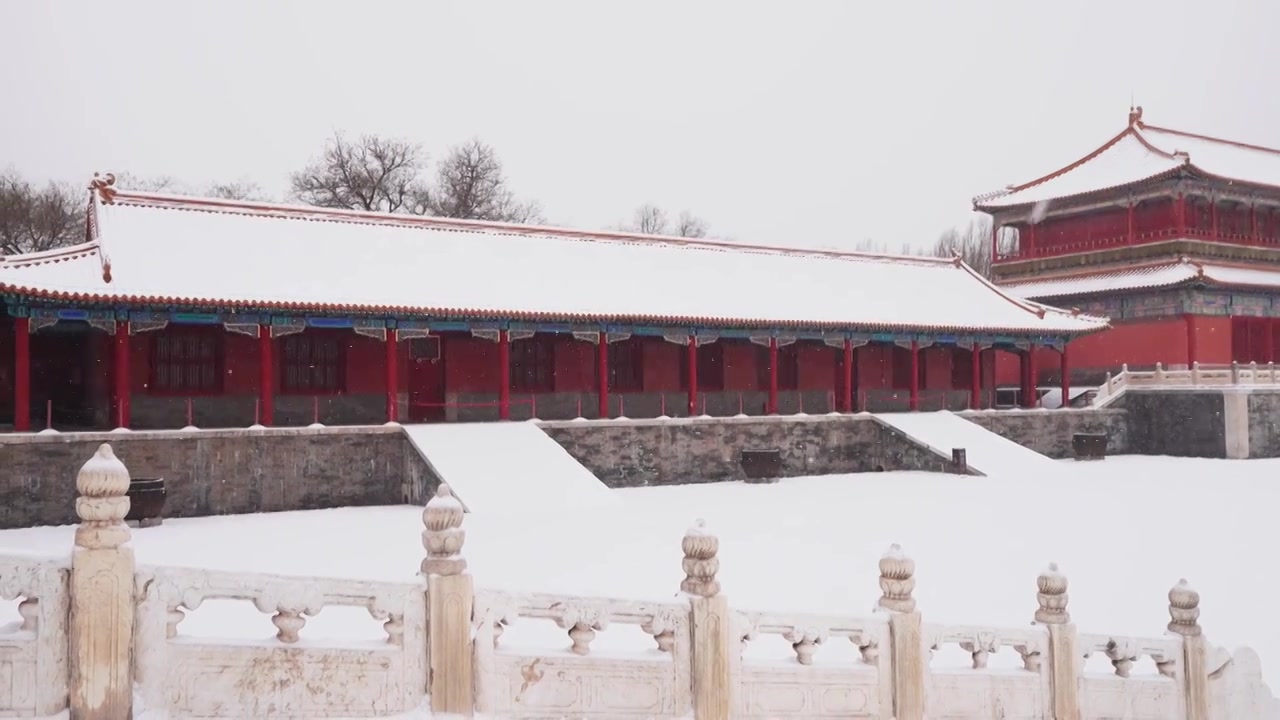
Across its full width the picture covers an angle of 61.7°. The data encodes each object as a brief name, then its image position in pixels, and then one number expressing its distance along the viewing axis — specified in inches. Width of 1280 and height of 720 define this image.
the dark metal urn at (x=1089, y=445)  1022.4
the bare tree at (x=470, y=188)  1942.7
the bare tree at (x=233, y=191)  2065.7
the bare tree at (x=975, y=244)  2810.0
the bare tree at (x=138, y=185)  1980.8
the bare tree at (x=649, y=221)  2795.3
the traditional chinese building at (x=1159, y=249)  1181.5
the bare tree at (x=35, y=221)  1595.7
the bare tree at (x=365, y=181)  1863.9
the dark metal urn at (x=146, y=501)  585.0
